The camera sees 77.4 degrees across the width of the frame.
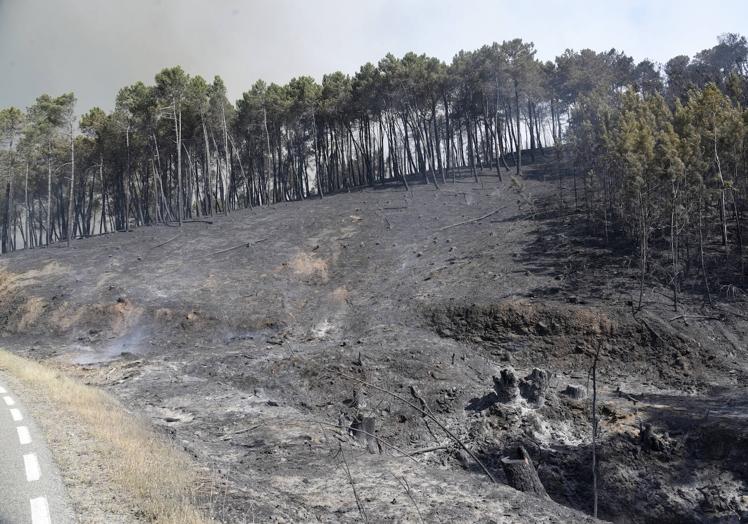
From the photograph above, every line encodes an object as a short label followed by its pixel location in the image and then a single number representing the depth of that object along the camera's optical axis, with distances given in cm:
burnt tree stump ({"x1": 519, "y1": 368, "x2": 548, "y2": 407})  1575
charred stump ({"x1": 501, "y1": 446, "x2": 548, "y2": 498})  1080
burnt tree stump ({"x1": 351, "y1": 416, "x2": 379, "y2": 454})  1331
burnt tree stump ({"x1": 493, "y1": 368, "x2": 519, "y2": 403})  1552
